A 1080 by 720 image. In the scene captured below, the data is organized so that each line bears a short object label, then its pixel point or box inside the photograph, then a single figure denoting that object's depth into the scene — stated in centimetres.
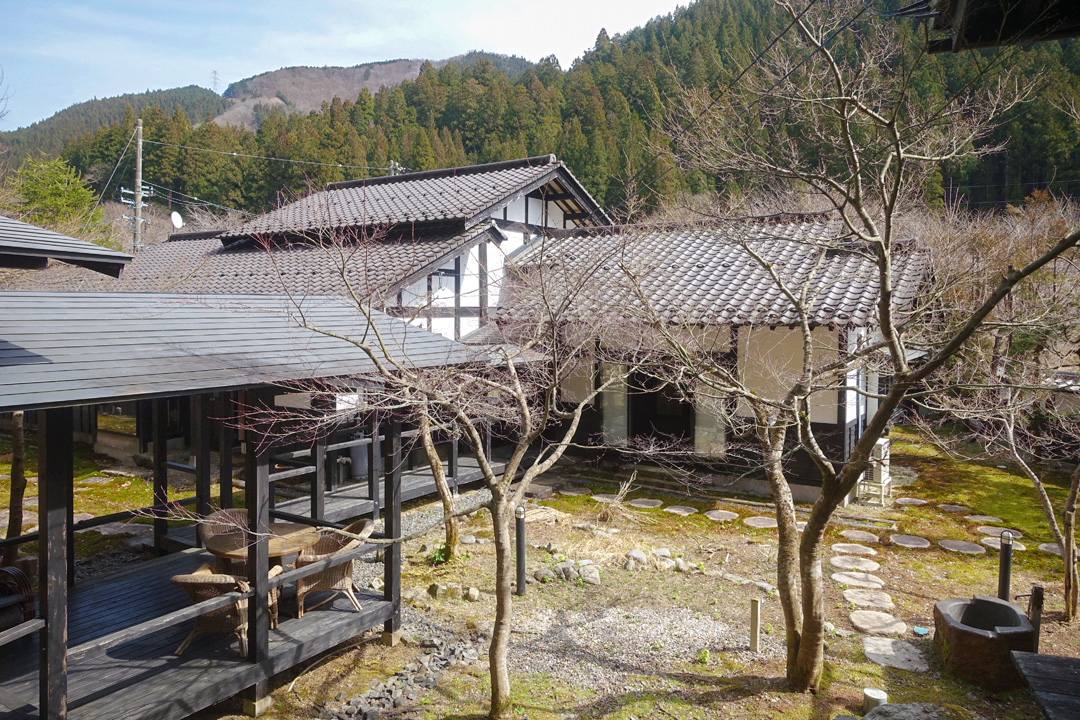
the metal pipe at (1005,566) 639
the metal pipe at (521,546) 734
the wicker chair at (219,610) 503
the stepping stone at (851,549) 877
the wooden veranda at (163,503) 394
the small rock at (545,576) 775
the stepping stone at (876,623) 653
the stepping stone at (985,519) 1027
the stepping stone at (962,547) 888
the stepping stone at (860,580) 764
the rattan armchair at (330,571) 577
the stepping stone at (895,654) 588
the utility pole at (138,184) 2091
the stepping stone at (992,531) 956
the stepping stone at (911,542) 902
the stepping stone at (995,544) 900
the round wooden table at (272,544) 566
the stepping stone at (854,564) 818
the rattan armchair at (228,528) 573
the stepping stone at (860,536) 929
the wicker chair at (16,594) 531
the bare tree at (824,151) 382
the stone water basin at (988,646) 546
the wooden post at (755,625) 600
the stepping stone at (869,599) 711
